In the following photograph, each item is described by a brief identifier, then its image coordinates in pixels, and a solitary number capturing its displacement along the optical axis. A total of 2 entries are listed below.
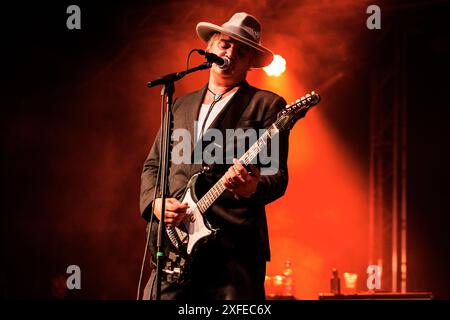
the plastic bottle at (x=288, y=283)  6.54
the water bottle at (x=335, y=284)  5.93
